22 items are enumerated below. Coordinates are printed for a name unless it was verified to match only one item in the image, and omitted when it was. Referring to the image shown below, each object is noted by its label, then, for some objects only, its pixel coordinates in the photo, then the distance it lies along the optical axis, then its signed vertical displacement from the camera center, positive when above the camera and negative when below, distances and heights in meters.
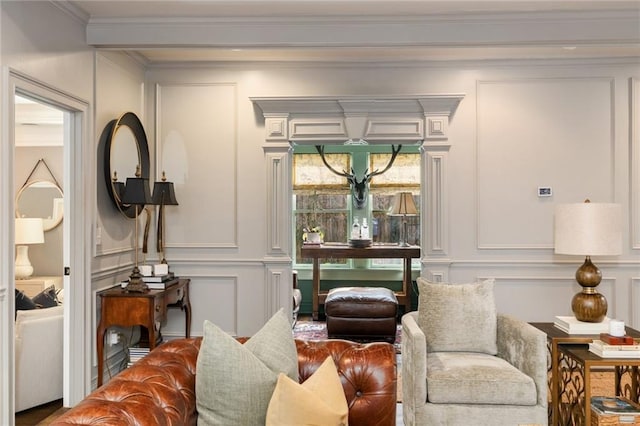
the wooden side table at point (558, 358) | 2.96 -0.83
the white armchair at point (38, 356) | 3.40 -0.97
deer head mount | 7.19 +0.47
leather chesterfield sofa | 1.37 -0.54
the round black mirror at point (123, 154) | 3.95 +0.49
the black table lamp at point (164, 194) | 4.27 +0.17
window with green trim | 7.27 +0.33
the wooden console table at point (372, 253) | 6.27 -0.46
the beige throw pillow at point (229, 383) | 1.63 -0.53
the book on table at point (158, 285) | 4.03 -0.55
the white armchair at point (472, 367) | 2.76 -0.85
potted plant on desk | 6.91 -0.27
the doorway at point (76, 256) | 3.60 -0.29
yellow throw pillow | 1.55 -0.58
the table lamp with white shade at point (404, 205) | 6.78 +0.13
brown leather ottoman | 5.14 -1.00
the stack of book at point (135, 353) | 3.94 -1.05
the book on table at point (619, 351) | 2.68 -0.70
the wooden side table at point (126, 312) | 3.71 -0.70
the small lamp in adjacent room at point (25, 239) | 4.72 -0.23
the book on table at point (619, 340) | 2.73 -0.66
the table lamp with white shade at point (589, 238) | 3.02 -0.13
